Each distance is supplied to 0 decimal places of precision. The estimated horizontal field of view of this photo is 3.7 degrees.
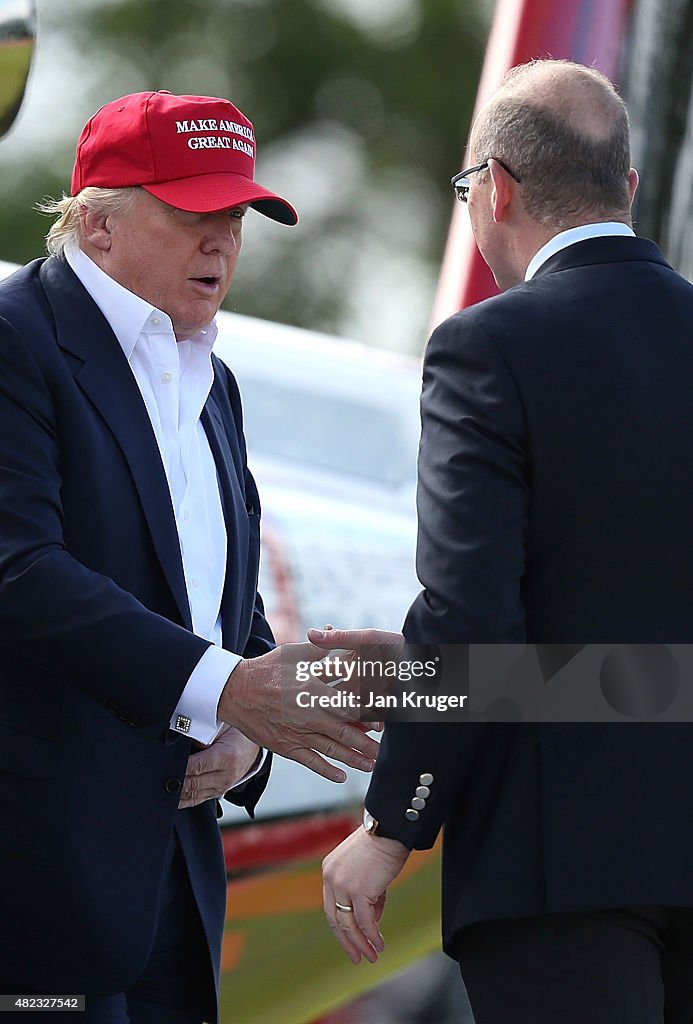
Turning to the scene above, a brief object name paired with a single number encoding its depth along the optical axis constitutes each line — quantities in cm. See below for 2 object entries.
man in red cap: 1108
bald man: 1092
